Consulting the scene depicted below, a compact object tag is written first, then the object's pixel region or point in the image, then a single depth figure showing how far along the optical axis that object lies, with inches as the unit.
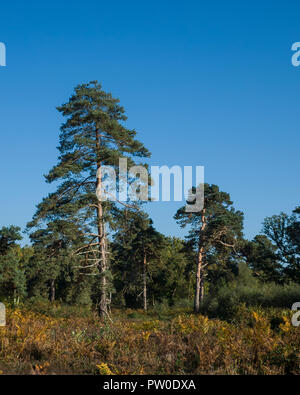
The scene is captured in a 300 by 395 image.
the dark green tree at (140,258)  1635.1
